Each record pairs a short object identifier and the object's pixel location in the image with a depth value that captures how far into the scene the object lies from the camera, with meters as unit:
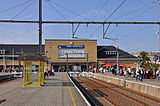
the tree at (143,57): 94.50
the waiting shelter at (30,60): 21.59
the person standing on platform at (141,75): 26.80
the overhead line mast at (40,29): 22.03
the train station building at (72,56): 80.62
